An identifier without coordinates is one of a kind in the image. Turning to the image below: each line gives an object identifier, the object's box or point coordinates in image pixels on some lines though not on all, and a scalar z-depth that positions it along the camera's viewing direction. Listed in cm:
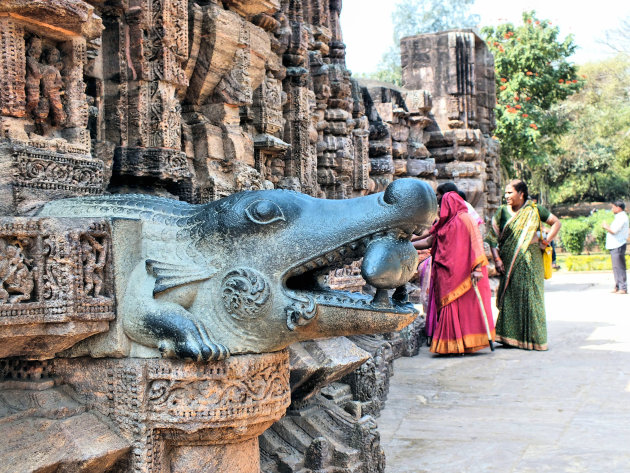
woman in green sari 745
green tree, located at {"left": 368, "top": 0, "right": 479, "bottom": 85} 4119
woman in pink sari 692
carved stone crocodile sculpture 238
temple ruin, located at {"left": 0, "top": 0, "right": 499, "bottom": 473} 241
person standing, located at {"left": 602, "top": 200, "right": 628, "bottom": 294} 1246
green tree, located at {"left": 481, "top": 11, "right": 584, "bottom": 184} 2031
